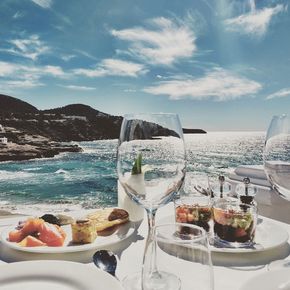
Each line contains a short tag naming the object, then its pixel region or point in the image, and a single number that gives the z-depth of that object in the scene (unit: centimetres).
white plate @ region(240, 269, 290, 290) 44
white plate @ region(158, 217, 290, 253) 61
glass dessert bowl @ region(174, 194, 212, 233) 77
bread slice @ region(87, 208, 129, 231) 75
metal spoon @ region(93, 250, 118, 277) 54
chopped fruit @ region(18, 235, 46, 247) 65
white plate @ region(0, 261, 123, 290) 46
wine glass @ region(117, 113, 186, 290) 49
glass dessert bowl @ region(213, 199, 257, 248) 66
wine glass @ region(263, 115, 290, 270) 52
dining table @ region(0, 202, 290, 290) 54
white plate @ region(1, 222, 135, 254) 62
